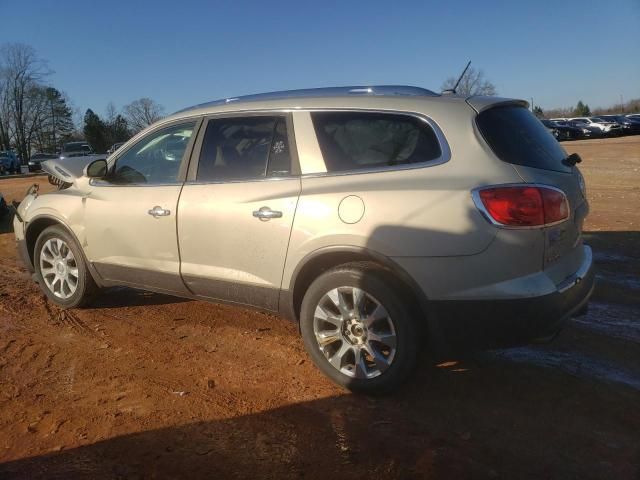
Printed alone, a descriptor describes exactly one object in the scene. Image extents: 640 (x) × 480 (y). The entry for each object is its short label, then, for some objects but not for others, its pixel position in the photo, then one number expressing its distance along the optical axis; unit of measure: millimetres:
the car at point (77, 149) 37000
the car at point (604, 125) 42219
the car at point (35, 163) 40988
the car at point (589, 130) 42719
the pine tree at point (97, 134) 71062
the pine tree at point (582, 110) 85712
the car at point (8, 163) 41697
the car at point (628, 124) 41781
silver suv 3025
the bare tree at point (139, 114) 78062
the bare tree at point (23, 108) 76394
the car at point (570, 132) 42969
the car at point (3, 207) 11209
